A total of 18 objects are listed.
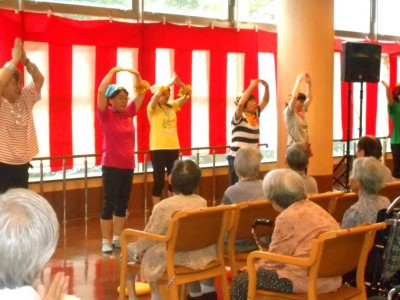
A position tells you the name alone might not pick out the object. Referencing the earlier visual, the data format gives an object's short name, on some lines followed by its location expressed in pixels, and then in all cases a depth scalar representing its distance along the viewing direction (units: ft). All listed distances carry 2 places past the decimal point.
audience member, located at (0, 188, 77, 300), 5.77
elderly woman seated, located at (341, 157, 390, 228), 13.76
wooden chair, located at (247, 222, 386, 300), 10.87
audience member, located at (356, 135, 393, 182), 19.08
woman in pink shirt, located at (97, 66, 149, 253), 19.83
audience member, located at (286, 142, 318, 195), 16.71
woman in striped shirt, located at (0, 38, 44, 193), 16.39
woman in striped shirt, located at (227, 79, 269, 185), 24.23
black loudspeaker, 30.09
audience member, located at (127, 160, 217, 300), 13.37
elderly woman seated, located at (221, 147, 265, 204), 15.53
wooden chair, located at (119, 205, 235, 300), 12.62
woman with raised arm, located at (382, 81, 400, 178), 32.68
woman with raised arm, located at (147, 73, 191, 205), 24.49
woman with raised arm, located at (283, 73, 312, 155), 25.71
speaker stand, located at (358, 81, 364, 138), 30.22
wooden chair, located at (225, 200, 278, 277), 13.97
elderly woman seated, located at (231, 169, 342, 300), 11.66
